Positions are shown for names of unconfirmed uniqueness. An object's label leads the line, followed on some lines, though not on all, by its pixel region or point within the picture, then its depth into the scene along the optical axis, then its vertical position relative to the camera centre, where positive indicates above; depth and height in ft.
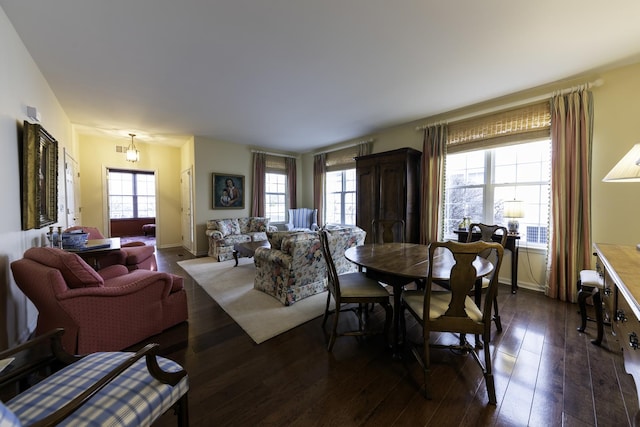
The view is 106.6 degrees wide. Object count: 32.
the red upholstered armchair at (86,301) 5.30 -2.30
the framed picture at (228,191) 18.13 +1.42
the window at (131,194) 25.76 +1.66
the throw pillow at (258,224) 18.72 -1.16
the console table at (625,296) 3.53 -1.57
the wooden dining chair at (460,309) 4.65 -2.26
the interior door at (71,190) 12.84 +1.19
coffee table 12.52 -2.08
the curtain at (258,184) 19.74 +2.07
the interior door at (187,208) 18.38 +0.10
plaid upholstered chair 2.83 -2.44
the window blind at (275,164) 20.61 +4.01
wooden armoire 13.17 +1.25
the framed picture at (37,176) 6.66 +1.05
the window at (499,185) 10.62 +1.18
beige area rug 7.64 -3.66
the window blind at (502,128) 10.01 +3.76
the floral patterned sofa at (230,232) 15.89 -1.69
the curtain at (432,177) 12.84 +1.77
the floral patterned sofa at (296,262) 9.09 -2.14
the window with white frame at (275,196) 21.13 +1.18
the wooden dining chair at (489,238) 7.41 -1.22
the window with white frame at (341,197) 18.94 +1.03
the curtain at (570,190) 9.04 +0.75
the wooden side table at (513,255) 10.34 -1.99
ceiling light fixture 16.11 +3.68
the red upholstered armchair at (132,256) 10.67 -2.13
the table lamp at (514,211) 10.19 -0.08
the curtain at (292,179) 21.77 +2.78
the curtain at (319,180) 20.25 +2.53
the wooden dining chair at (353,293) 6.46 -2.31
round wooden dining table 5.51 -1.43
